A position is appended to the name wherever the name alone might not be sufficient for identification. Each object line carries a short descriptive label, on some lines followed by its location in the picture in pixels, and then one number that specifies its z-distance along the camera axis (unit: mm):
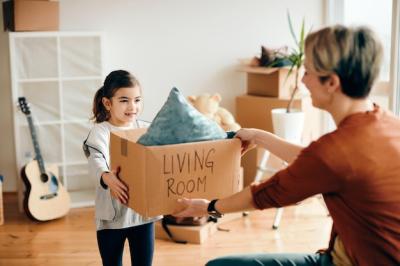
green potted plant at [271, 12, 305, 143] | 3541
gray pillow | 1840
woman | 1514
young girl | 2225
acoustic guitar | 3766
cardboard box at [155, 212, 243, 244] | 3359
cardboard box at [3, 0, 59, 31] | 3822
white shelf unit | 3994
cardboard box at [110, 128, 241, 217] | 1808
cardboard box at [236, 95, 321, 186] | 3918
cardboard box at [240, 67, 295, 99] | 3898
